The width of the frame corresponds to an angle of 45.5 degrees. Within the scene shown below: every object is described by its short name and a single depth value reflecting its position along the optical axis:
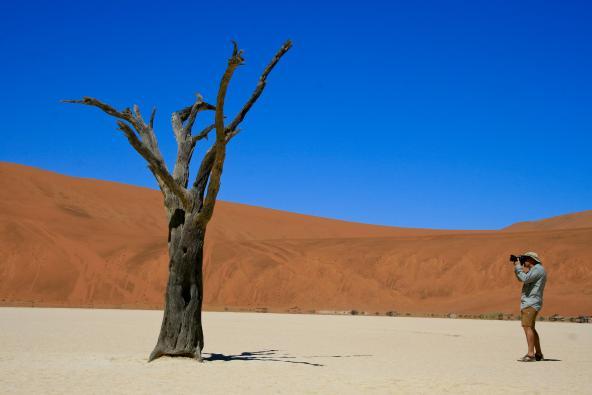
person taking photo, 11.82
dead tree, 11.46
